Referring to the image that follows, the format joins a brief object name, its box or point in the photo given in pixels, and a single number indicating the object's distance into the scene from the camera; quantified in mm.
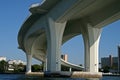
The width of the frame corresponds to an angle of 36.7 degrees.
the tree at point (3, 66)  101187
